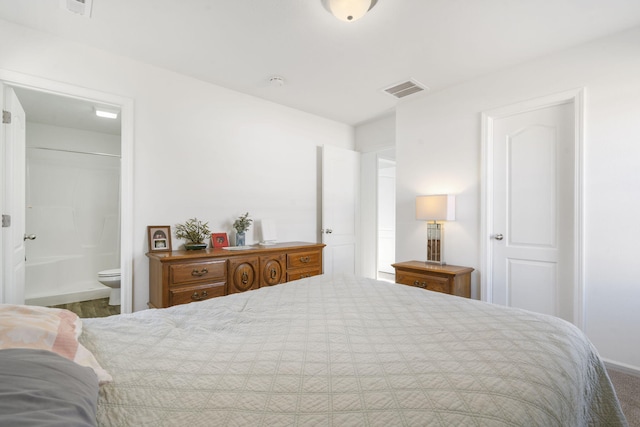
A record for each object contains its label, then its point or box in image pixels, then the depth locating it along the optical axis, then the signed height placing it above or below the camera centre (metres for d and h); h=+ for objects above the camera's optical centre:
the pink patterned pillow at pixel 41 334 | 0.76 -0.34
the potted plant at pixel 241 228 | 3.21 -0.18
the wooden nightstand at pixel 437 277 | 2.79 -0.64
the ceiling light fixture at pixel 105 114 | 3.38 +1.16
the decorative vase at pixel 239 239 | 3.20 -0.30
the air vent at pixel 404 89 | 3.14 +1.36
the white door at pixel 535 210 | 2.55 +0.03
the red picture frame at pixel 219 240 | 3.11 -0.31
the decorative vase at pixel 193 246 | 2.85 -0.34
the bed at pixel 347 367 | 0.70 -0.47
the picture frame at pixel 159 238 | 2.75 -0.25
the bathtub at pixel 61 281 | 3.97 -1.01
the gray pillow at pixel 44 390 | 0.50 -0.35
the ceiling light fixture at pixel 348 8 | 1.84 +1.29
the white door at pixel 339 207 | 4.10 +0.07
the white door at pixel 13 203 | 2.25 +0.05
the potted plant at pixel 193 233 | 2.89 -0.22
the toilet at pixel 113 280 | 3.70 -0.87
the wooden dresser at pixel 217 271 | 2.42 -0.55
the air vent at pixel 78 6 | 1.95 +1.37
